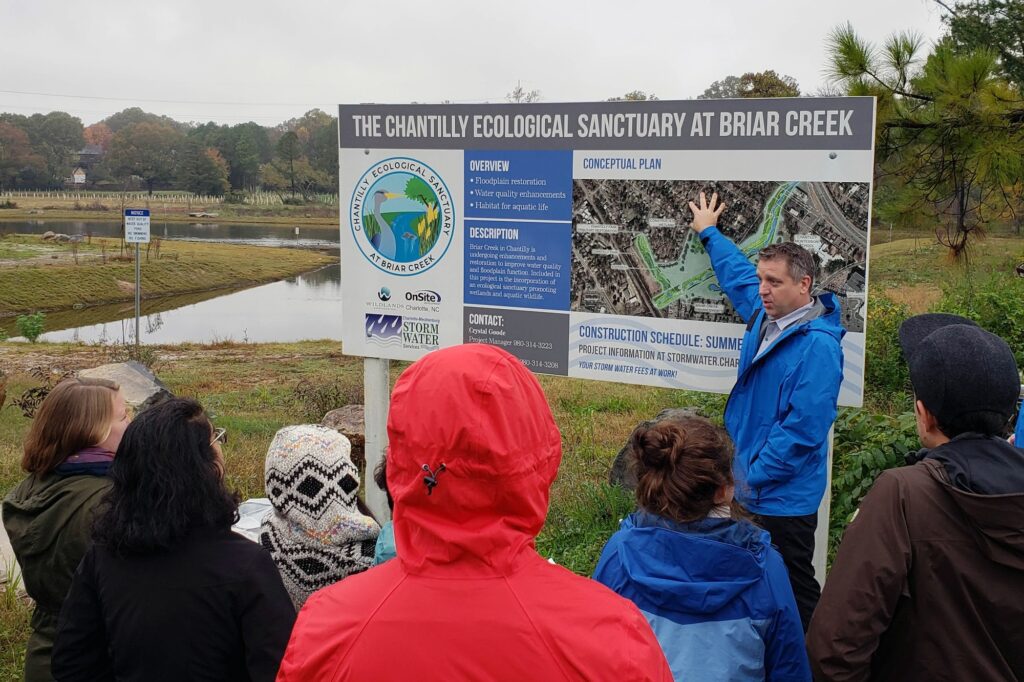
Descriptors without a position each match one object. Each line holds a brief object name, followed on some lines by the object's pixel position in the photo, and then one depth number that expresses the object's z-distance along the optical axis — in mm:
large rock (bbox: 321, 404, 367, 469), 8195
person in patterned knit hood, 2818
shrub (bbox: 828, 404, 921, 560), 5180
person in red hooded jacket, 1583
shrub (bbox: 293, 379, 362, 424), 10984
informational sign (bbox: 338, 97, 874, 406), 4324
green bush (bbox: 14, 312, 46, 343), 29117
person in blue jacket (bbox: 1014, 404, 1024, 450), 3043
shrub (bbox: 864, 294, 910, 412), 7930
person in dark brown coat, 2129
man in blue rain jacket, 3711
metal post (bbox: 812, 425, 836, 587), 4410
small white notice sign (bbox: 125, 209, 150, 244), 16672
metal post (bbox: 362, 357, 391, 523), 5671
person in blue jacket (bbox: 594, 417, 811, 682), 2291
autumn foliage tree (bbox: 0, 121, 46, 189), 102188
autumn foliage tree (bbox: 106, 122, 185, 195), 101125
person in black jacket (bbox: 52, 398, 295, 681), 2273
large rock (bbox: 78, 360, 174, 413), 8086
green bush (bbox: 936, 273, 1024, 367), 8695
